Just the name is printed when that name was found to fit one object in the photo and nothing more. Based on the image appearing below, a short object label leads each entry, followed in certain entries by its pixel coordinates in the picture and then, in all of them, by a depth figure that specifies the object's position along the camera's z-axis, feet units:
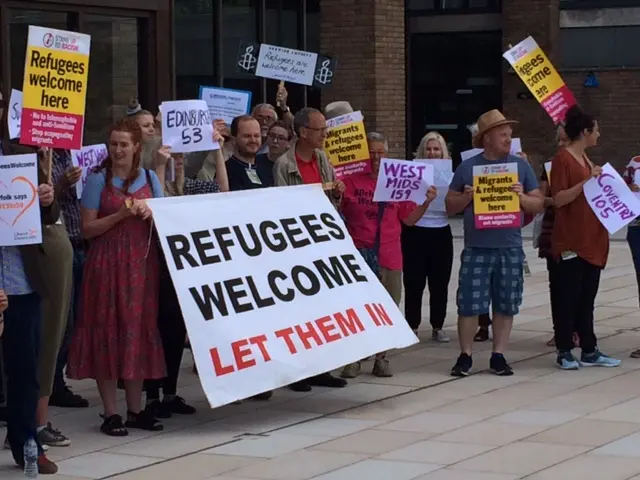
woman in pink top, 33.83
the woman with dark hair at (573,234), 34.32
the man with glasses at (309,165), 31.78
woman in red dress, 27.20
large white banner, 27.40
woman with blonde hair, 40.04
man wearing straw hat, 33.55
